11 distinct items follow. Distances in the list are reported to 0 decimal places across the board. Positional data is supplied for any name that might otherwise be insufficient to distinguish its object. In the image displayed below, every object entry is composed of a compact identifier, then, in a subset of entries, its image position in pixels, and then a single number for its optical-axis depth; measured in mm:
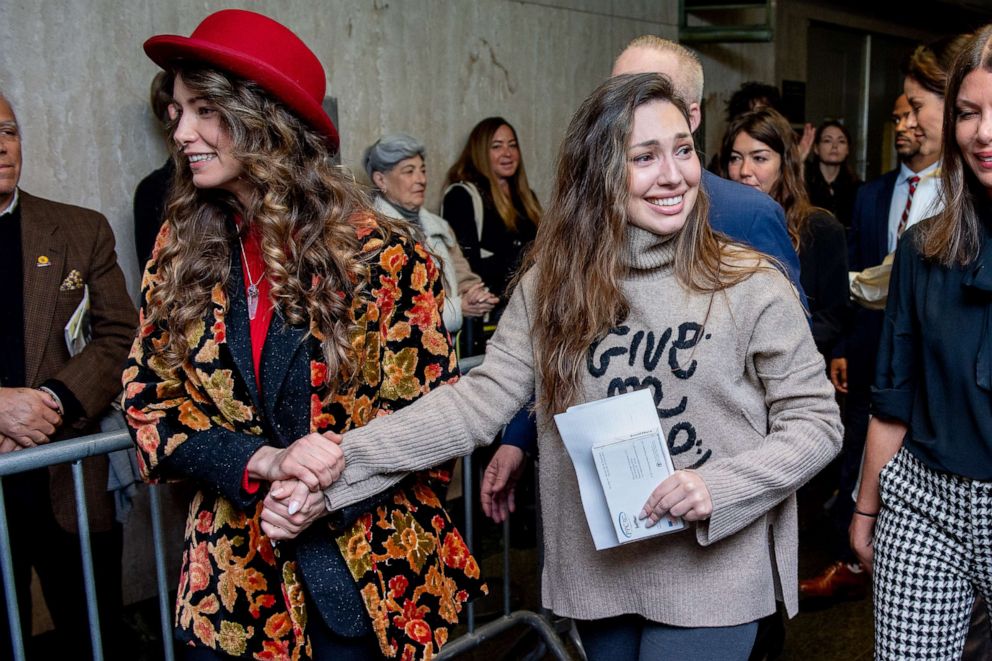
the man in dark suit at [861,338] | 4117
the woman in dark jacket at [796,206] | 3912
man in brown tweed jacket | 2939
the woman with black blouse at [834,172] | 7039
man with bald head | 2469
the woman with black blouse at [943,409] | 1934
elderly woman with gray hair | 4676
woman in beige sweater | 1869
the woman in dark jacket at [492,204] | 5254
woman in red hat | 1894
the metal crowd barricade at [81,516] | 2232
